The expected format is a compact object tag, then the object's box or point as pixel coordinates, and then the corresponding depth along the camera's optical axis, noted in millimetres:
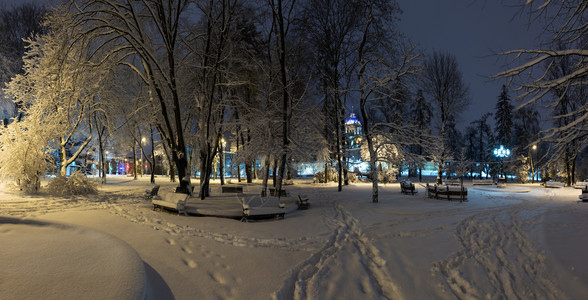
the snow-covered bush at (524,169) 35656
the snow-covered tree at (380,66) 12552
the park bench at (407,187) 18031
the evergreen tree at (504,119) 43469
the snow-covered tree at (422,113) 40194
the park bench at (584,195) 14117
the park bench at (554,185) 26441
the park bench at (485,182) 29406
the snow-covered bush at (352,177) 29405
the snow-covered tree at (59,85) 10602
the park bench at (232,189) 15192
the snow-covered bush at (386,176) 28669
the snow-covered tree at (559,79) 4844
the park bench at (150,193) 14297
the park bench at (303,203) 13078
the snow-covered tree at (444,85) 24422
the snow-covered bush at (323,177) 28938
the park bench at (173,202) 10086
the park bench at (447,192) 15266
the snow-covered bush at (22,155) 14000
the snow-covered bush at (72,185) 14547
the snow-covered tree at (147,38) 10734
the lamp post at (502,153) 29958
